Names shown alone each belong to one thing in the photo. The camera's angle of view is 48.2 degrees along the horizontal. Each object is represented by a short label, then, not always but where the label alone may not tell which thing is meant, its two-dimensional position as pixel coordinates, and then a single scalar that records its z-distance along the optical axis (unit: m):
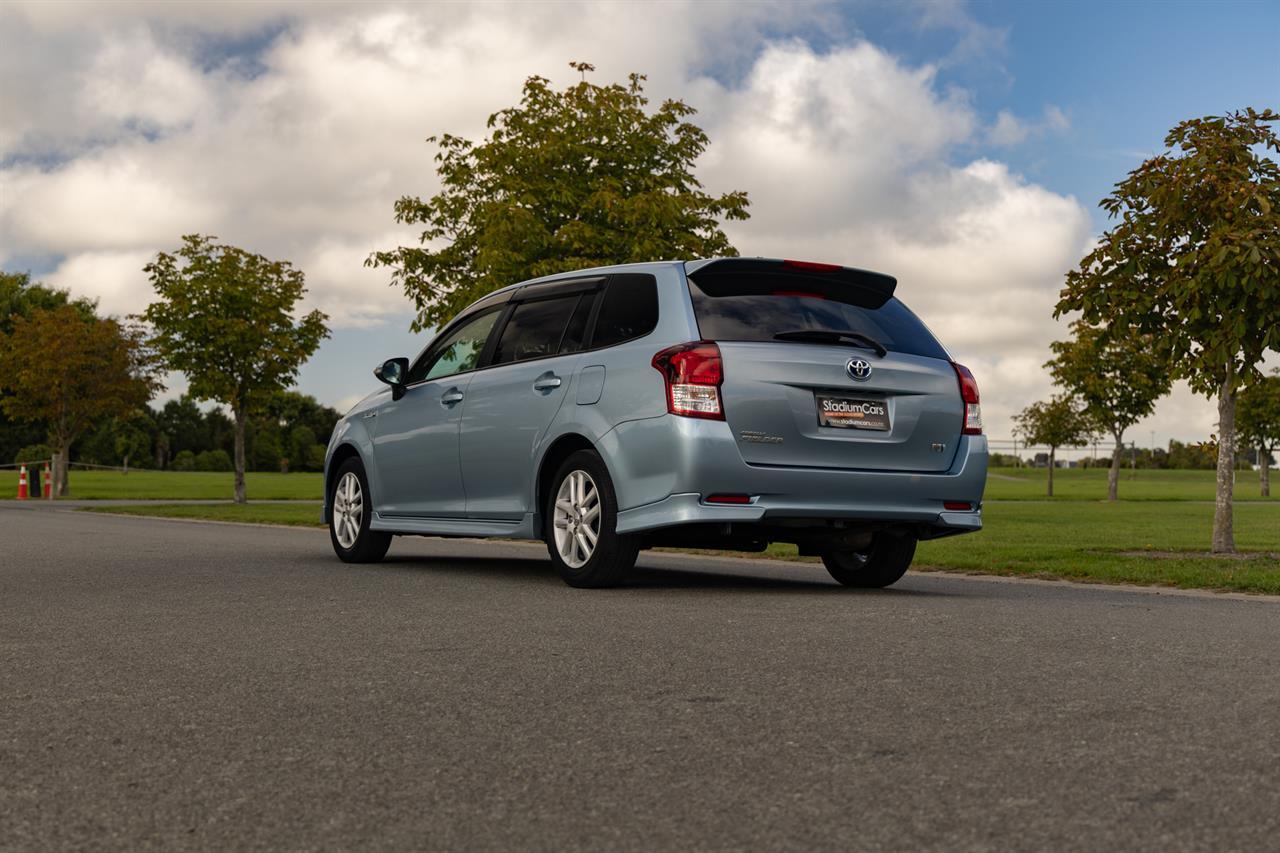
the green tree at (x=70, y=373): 40.72
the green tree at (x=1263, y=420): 56.97
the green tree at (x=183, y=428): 112.62
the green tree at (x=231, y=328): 33.50
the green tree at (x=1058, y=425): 56.50
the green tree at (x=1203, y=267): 12.38
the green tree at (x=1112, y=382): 47.59
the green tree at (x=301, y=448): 110.12
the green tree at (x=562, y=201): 21.14
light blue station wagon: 7.73
